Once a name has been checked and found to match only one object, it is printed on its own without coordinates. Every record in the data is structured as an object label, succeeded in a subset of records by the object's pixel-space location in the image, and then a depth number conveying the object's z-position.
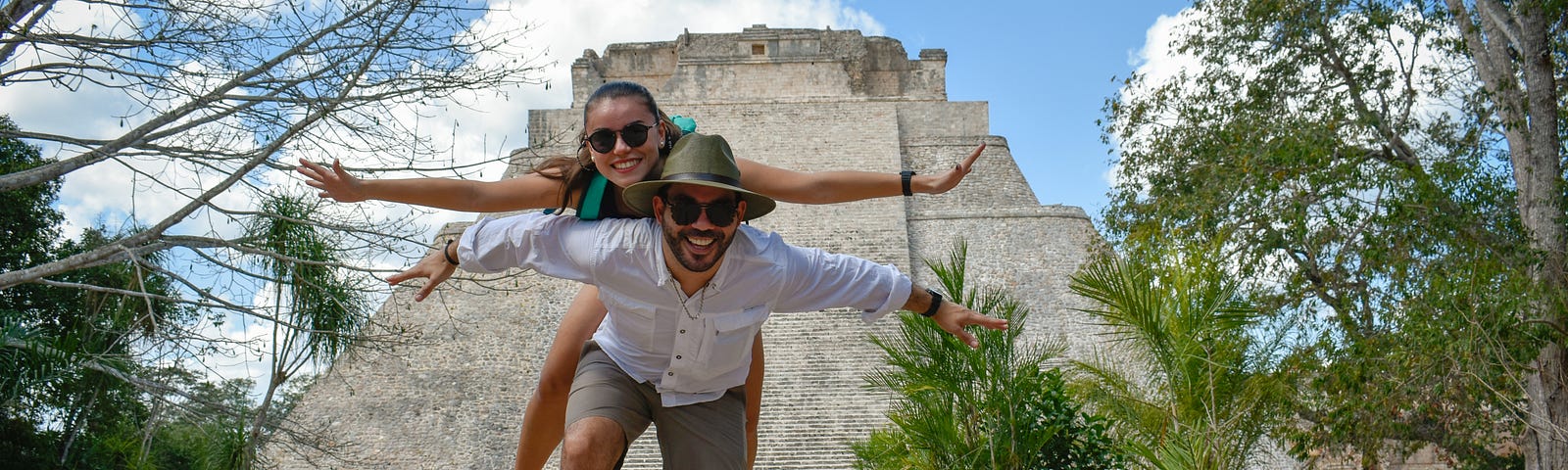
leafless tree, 7.95
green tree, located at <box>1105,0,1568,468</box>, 9.34
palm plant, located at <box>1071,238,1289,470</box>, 5.56
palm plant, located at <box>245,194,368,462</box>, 8.80
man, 3.37
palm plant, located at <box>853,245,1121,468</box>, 6.71
